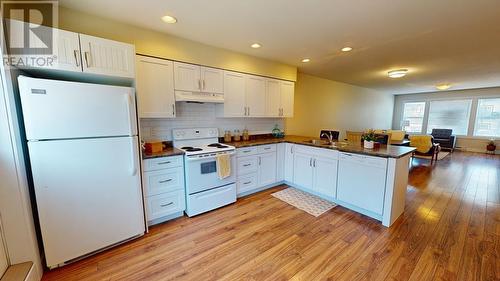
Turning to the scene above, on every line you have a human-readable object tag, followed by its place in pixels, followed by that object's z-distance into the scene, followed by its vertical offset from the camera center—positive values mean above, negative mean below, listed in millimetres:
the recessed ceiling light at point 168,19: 2180 +1126
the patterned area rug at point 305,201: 2902 -1331
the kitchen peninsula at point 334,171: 2471 -805
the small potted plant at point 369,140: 2846 -312
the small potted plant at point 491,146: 7172 -981
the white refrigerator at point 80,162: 1604 -407
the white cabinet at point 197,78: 2775 +601
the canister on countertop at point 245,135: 3826 -328
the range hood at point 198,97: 2773 +322
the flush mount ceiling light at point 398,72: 4475 +1081
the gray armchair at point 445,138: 7773 -781
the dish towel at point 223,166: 2785 -686
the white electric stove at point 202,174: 2594 -766
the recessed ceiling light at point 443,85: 6044 +1047
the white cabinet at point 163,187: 2345 -872
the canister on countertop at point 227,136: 3580 -328
